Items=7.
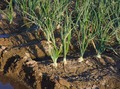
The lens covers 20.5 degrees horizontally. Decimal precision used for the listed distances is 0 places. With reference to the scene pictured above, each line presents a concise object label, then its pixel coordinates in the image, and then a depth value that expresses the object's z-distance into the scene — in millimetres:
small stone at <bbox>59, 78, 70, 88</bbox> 4016
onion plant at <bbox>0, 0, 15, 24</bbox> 5659
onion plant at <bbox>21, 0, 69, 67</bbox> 4368
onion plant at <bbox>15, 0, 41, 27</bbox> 5321
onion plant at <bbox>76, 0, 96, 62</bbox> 4234
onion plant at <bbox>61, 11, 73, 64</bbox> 4121
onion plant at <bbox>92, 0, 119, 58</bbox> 4324
